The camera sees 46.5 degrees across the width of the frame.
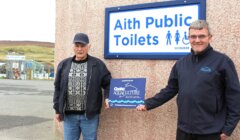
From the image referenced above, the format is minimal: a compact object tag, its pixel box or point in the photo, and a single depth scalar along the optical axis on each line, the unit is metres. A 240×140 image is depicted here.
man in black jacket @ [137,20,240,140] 2.43
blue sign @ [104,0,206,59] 3.12
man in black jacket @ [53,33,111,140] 3.15
